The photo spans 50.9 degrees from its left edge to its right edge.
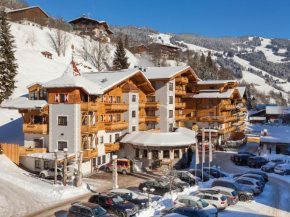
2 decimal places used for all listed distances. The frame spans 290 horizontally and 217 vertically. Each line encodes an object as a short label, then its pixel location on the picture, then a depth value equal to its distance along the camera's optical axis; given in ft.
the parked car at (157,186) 93.81
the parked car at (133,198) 80.48
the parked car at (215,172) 122.83
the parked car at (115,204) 73.31
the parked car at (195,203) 73.46
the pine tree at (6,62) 193.67
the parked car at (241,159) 150.41
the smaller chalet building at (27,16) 357.41
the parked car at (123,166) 124.26
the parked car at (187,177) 106.73
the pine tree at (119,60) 294.87
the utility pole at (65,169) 96.40
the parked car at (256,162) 146.41
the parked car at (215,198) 81.20
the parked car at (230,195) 86.53
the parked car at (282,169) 129.39
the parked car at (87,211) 67.10
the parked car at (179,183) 96.76
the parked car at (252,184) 97.50
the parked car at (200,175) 114.73
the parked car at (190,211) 68.49
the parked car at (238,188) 90.74
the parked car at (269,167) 135.74
